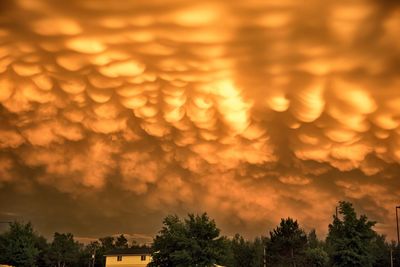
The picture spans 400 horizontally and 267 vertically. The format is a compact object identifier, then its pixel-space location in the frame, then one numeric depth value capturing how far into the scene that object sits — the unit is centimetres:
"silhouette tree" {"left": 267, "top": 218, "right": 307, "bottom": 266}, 8481
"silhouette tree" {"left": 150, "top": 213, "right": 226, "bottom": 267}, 5334
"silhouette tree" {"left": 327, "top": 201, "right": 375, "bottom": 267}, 6869
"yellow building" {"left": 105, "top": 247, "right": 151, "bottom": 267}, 9731
